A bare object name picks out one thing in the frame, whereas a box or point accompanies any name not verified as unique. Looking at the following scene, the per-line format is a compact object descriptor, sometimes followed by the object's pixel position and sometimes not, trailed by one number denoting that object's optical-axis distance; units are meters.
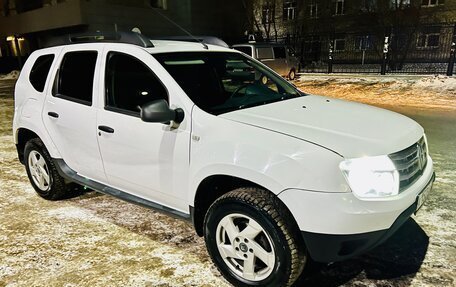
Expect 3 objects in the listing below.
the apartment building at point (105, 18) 25.67
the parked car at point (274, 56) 14.93
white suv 2.22
